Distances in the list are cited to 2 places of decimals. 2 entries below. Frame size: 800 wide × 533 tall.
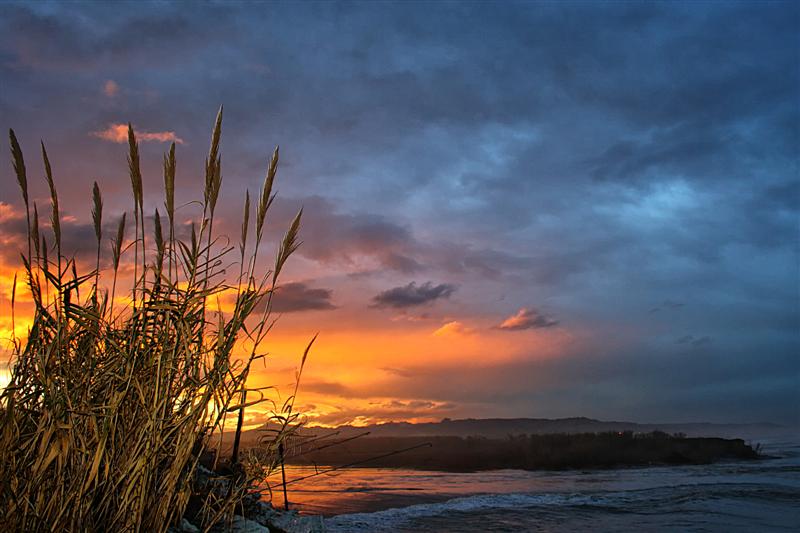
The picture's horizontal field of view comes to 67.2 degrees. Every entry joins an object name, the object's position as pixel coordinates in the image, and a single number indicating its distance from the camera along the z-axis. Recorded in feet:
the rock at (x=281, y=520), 12.60
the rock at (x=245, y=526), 10.50
